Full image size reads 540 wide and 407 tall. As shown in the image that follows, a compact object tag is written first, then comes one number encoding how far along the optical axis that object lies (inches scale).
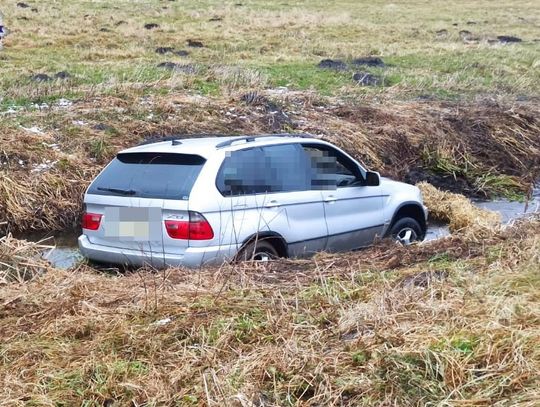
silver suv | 262.8
